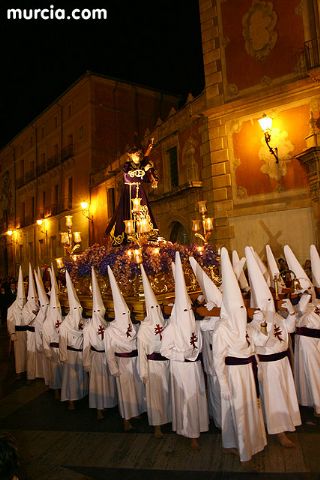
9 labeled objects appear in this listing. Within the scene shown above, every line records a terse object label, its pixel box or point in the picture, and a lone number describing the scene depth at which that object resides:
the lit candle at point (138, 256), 6.21
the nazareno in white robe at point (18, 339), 8.00
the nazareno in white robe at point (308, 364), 4.90
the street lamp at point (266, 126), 10.01
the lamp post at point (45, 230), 27.12
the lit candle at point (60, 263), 8.28
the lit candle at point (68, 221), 8.53
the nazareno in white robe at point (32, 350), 7.49
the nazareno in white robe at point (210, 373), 4.78
